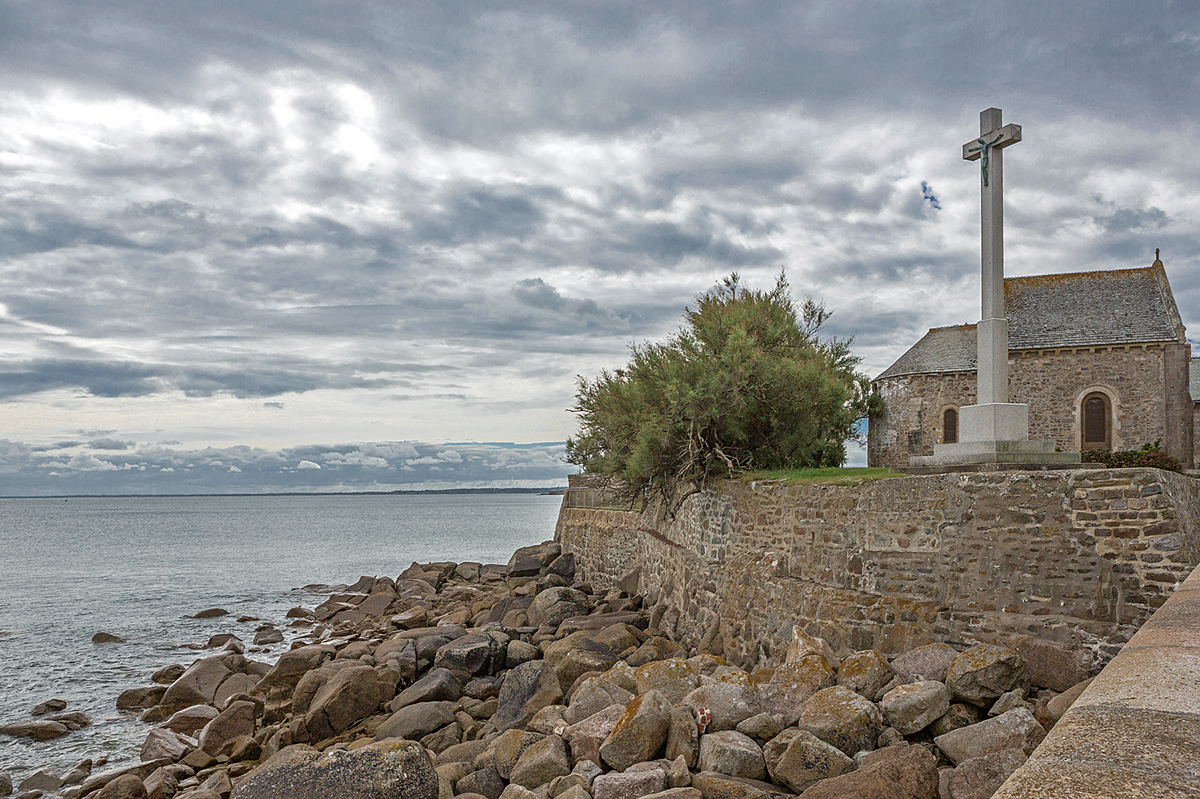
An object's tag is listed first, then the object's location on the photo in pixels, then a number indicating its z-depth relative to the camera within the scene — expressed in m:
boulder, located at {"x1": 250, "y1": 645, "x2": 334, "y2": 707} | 14.63
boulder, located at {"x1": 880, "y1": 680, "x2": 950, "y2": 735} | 6.36
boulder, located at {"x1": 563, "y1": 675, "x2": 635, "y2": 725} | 8.63
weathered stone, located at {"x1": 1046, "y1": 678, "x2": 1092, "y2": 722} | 5.62
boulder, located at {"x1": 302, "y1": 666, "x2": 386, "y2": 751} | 11.51
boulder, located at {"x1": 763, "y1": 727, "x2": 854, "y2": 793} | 6.02
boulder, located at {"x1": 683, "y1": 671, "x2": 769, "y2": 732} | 7.29
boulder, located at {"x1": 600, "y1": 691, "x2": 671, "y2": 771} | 7.01
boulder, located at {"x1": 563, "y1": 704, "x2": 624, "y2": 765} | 7.47
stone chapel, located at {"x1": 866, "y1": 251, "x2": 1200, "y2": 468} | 23.73
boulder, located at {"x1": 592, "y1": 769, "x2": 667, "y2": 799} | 6.37
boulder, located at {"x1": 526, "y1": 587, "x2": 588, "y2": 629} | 16.42
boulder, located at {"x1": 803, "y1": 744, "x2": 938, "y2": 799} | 5.17
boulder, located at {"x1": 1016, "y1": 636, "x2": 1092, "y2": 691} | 6.93
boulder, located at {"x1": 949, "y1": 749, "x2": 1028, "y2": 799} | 4.95
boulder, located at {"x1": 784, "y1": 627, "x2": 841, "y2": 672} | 7.71
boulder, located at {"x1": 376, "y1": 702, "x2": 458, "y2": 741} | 10.70
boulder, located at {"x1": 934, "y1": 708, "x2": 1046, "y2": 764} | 5.55
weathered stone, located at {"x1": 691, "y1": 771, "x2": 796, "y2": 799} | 5.98
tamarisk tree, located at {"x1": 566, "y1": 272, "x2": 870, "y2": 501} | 13.94
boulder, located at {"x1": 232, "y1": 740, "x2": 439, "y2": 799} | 6.96
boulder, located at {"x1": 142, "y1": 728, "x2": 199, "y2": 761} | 12.01
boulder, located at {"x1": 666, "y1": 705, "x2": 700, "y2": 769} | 6.86
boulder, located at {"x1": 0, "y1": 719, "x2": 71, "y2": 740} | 13.84
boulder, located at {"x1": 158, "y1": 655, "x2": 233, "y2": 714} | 15.24
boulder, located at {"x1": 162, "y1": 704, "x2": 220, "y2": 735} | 13.65
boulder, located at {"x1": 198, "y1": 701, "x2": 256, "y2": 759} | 12.10
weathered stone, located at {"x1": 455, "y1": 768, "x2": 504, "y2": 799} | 7.82
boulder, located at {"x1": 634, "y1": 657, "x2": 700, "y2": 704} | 8.56
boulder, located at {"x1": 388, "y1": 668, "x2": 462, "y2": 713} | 11.94
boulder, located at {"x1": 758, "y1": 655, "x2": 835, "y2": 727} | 7.21
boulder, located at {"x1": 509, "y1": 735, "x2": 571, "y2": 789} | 7.39
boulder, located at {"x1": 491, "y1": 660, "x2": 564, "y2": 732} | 10.33
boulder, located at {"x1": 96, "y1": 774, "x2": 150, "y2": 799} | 10.33
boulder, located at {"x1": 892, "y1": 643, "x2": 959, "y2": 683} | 7.12
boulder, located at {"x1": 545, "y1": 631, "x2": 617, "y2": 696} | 11.04
